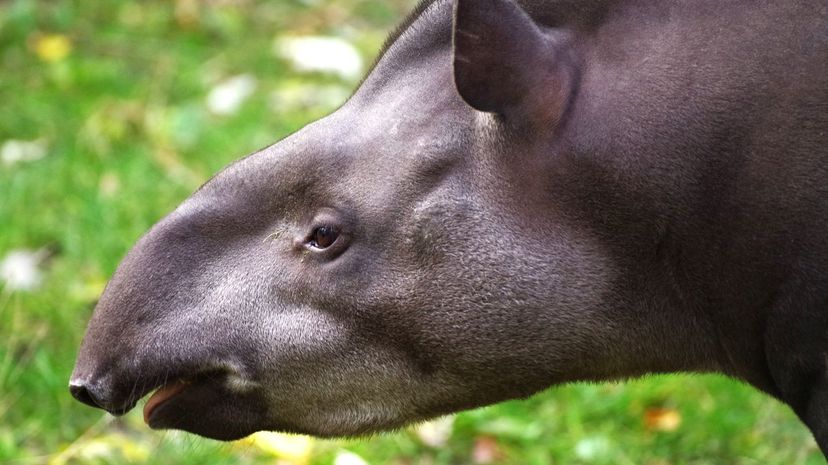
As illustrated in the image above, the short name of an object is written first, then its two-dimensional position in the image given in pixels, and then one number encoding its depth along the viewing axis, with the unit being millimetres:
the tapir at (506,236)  6293
